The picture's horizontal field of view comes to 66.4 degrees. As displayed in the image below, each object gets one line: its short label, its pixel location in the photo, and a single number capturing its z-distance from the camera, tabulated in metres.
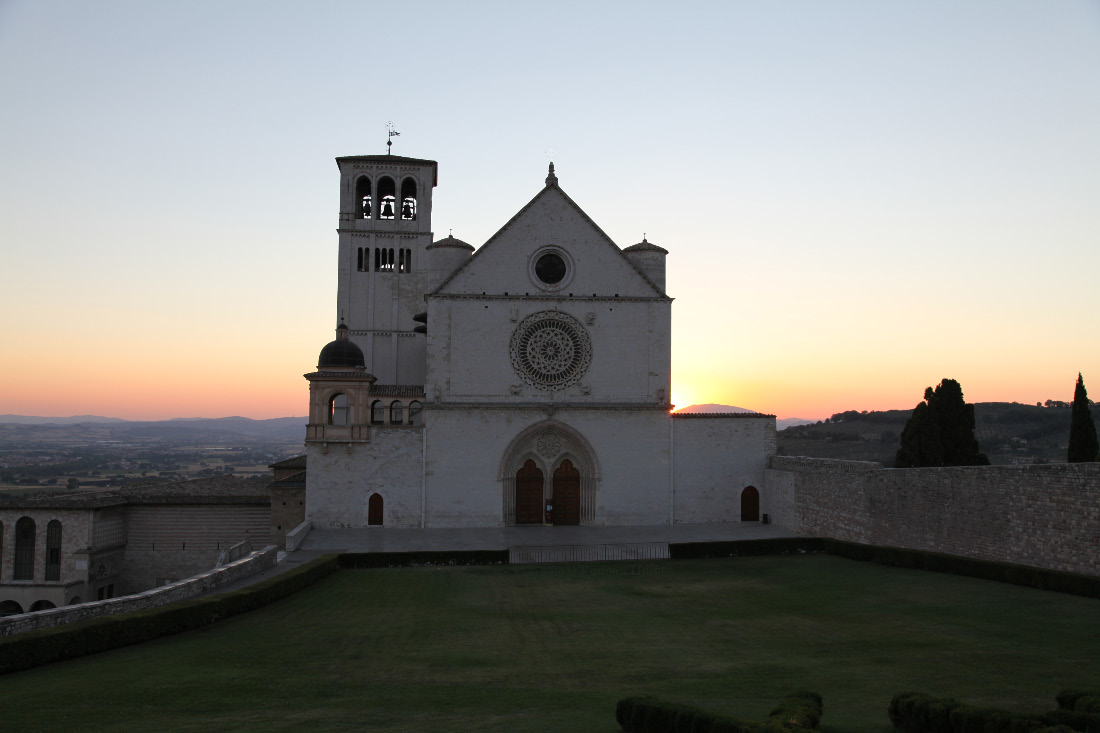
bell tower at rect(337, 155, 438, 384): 48.22
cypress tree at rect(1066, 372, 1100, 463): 32.16
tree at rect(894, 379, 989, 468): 39.62
